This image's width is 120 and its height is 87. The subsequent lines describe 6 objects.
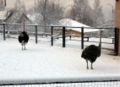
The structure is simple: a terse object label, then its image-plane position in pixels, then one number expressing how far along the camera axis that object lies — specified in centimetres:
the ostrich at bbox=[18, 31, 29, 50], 1958
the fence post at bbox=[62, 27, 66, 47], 2131
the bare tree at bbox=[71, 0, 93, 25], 7831
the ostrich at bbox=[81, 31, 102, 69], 1316
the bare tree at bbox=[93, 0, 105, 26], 8231
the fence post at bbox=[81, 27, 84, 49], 2019
